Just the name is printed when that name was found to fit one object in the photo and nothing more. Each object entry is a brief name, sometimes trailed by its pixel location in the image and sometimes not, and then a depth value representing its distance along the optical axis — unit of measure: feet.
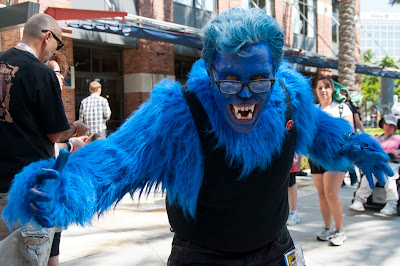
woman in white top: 14.37
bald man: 7.64
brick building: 33.94
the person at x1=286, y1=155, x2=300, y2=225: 17.13
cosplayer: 5.41
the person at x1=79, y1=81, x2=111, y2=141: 26.55
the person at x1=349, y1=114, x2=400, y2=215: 19.62
